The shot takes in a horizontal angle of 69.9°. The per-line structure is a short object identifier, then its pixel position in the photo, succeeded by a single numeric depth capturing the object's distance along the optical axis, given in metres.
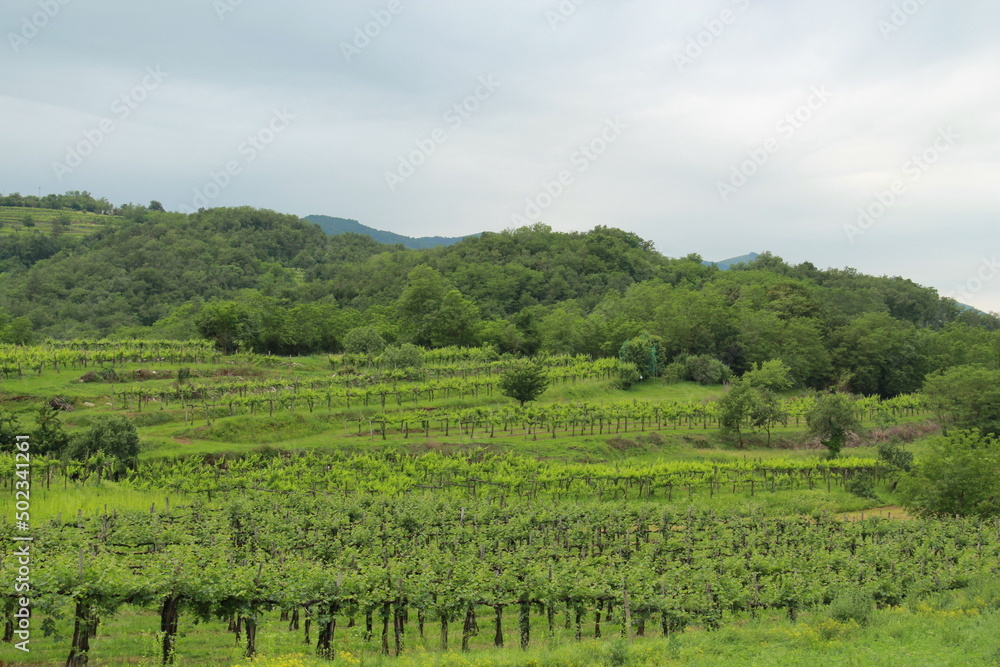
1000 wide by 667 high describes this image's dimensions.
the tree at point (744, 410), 49.38
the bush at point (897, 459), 42.97
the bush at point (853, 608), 17.72
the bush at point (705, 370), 68.00
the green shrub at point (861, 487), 40.72
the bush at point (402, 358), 60.72
